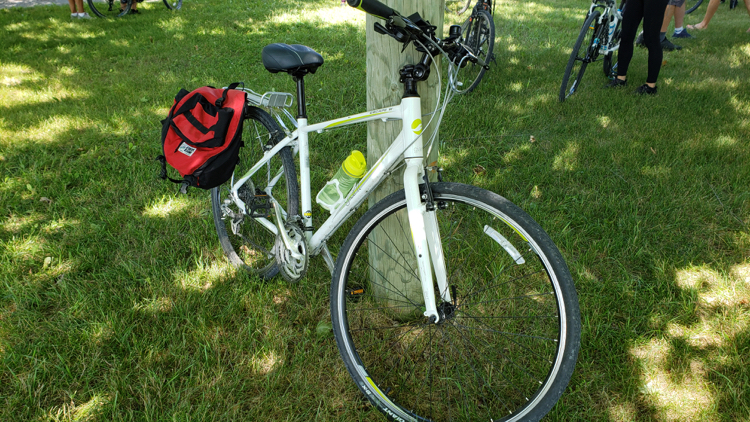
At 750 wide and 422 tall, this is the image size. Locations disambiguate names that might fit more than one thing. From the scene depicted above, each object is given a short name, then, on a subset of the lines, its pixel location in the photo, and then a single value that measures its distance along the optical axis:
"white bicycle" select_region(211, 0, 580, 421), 1.50
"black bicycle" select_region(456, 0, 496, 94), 5.12
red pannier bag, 2.08
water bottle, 1.92
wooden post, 1.79
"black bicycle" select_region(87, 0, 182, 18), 8.34
